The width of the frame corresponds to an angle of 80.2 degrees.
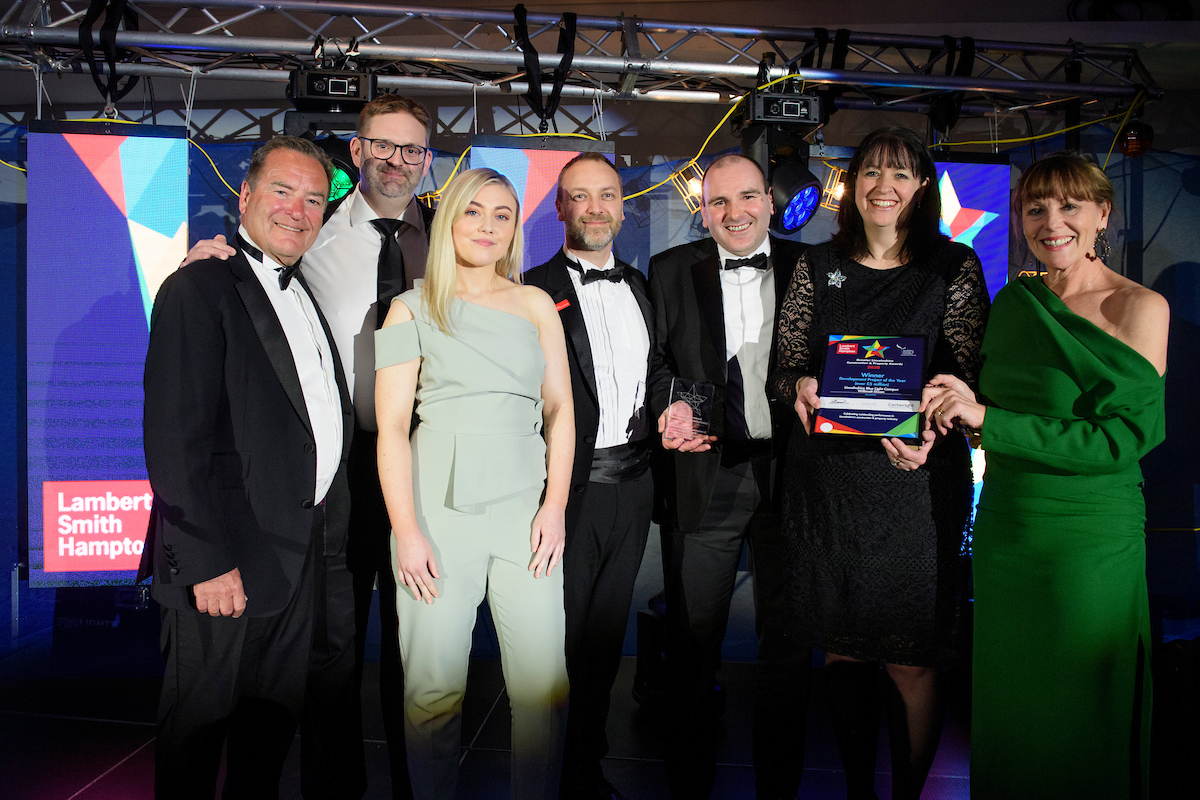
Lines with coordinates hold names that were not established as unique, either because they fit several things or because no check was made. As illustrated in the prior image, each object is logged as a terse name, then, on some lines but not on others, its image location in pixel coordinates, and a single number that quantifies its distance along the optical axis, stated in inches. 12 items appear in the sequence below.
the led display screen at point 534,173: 162.6
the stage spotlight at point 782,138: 163.6
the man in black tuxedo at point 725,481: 104.5
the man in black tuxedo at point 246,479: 77.2
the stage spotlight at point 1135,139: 185.3
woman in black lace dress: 91.4
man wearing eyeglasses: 103.8
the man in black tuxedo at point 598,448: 105.7
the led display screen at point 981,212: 180.1
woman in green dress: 79.7
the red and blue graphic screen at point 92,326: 152.3
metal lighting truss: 157.1
